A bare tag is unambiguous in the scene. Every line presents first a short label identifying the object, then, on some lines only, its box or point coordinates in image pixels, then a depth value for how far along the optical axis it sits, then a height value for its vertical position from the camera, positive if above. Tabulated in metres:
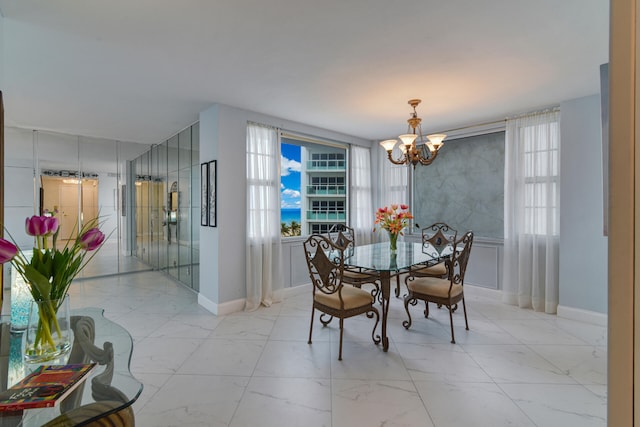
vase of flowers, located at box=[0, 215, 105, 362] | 1.18 -0.27
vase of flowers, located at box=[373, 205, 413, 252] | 3.42 -0.11
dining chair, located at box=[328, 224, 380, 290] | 3.05 -0.51
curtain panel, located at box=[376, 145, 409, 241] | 5.24 +0.54
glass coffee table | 0.97 -0.67
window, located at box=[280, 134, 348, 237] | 4.73 +0.49
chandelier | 3.12 +0.73
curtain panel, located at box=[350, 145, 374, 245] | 5.29 +0.30
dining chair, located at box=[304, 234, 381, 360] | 2.62 -0.80
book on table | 0.93 -0.60
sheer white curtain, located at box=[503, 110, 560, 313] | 3.64 -0.01
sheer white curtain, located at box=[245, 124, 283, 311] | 3.86 -0.08
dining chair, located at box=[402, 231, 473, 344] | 2.94 -0.81
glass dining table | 2.71 -0.51
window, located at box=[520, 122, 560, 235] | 3.65 +0.41
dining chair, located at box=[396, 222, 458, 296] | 3.73 -0.49
